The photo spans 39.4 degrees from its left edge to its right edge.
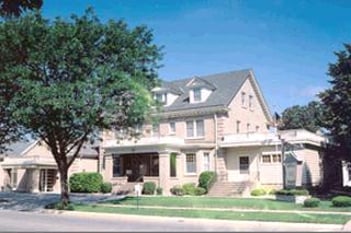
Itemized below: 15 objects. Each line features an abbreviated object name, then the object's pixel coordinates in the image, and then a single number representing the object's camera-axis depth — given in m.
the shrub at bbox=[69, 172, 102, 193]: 42.06
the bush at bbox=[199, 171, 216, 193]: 38.34
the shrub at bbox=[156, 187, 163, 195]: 38.56
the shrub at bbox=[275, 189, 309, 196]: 29.91
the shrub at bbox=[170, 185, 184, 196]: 37.82
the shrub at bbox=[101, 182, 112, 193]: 41.65
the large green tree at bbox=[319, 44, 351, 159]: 32.66
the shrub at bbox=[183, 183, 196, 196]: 37.44
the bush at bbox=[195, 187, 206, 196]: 37.41
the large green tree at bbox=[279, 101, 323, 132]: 73.75
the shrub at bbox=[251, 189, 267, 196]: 35.91
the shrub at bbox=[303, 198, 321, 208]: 24.95
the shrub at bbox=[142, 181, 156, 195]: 38.44
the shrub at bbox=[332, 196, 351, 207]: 24.75
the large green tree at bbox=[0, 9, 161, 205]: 25.59
